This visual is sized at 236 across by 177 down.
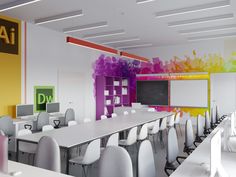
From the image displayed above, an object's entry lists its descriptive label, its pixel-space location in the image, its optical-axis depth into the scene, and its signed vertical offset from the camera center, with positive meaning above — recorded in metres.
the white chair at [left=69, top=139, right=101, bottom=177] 2.95 -0.91
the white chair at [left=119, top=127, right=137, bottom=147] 4.10 -0.95
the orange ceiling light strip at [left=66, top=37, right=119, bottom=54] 4.32 +0.94
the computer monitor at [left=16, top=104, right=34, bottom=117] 5.56 -0.55
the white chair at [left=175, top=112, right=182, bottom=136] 6.76 -0.94
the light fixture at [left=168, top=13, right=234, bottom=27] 5.64 +1.82
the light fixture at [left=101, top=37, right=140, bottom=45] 8.12 +1.79
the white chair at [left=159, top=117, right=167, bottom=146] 5.73 -0.98
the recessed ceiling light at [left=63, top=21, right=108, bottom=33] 6.25 +1.80
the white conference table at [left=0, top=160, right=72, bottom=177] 1.90 -0.75
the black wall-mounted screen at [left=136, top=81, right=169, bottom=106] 9.45 -0.18
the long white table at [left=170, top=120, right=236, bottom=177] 2.03 -0.78
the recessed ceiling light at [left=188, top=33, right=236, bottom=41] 7.59 +1.81
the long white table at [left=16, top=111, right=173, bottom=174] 3.15 -0.76
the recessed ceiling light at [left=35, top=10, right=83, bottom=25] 5.26 +1.77
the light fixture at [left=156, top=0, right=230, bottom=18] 4.75 +1.79
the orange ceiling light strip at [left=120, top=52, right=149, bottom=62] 6.36 +1.00
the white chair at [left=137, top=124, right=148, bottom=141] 4.40 -0.91
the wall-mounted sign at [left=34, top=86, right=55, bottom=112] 6.33 -0.23
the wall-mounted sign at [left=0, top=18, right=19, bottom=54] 5.44 +1.31
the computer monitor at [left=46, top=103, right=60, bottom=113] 6.38 -0.56
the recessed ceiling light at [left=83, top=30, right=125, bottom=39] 7.11 +1.79
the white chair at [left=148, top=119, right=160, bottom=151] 5.12 -0.95
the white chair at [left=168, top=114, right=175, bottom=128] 6.20 -0.93
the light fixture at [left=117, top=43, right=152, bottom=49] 9.09 +1.79
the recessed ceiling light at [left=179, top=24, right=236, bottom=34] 6.57 +1.82
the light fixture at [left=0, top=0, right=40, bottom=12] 4.32 +1.73
